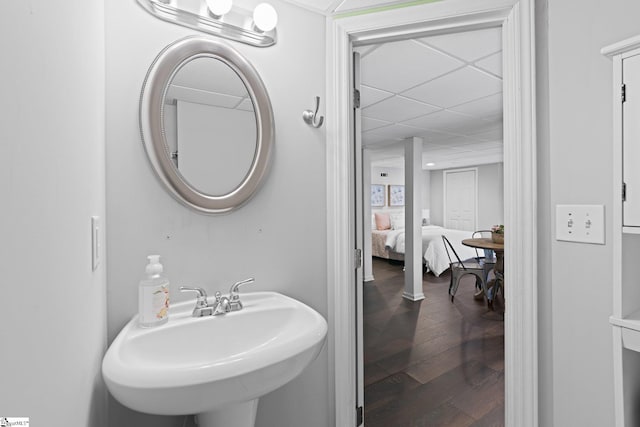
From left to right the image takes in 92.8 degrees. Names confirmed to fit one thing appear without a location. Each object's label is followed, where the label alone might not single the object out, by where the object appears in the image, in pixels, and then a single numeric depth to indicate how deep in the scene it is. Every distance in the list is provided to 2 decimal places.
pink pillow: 7.55
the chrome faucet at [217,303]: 1.08
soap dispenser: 0.99
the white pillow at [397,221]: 8.12
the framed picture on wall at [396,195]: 8.19
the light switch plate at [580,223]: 0.95
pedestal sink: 0.72
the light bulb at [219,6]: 1.12
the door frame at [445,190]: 8.74
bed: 6.48
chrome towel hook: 1.36
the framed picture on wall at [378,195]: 7.79
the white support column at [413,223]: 4.11
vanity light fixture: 1.09
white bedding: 5.36
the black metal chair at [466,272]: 3.74
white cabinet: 0.80
